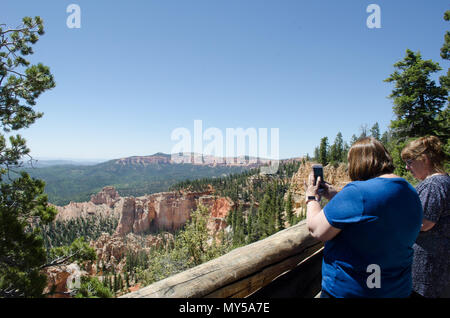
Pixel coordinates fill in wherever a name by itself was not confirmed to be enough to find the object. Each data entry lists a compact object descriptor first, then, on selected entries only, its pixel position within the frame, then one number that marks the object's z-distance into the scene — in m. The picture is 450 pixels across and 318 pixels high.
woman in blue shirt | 1.24
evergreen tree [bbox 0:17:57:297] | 5.06
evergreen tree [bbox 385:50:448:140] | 14.08
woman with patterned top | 1.78
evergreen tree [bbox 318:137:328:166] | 45.80
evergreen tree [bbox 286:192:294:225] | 37.96
